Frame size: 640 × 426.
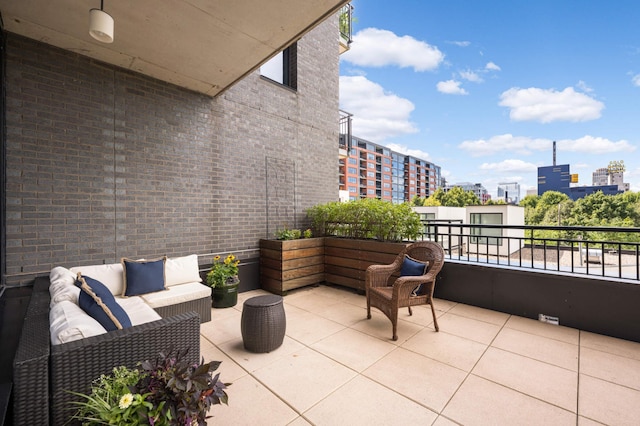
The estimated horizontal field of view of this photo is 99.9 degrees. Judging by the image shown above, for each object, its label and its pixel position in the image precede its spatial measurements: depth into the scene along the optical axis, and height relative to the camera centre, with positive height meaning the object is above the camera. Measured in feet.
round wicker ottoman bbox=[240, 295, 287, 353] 8.34 -3.57
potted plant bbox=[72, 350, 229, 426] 3.71 -2.68
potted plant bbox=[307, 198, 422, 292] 13.66 -1.37
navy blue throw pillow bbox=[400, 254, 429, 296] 10.62 -2.38
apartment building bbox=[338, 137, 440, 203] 246.51 +37.91
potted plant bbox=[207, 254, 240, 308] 12.71 -3.48
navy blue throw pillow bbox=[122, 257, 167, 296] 9.76 -2.40
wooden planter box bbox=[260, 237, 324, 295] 14.65 -3.03
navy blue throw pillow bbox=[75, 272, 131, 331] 5.60 -2.10
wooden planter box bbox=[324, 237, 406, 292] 13.65 -2.60
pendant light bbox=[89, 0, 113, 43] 6.57 +4.65
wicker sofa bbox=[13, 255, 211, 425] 3.91 -2.45
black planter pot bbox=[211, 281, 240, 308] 12.70 -4.01
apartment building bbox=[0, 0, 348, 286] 8.90 +3.52
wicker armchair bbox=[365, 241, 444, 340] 9.51 -2.86
